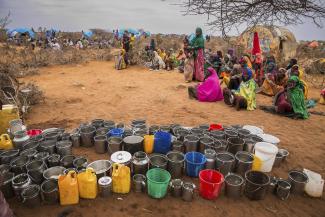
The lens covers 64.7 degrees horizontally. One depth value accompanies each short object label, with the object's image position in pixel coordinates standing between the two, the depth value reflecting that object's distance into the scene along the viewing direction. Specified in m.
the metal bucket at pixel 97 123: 4.51
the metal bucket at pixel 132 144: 3.77
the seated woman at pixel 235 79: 6.94
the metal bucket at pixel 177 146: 3.85
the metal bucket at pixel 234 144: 3.96
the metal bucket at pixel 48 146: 3.67
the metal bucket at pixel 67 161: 3.41
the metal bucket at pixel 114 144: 3.83
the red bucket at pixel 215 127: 4.62
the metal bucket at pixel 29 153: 3.47
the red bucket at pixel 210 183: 3.00
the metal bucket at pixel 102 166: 3.29
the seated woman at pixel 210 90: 7.18
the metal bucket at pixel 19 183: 2.90
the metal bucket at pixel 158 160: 3.47
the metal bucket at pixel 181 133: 4.12
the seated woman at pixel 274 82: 7.39
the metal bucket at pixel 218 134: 4.18
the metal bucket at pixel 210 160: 3.47
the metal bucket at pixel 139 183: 3.14
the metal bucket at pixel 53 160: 3.39
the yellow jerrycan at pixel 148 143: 3.90
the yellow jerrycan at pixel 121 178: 3.01
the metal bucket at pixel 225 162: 3.45
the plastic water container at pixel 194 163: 3.41
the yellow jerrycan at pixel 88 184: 2.92
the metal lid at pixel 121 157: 3.42
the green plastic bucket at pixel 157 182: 2.98
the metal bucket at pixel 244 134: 4.24
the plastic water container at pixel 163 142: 3.88
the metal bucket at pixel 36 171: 3.11
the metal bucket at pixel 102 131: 4.21
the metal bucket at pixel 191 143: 3.87
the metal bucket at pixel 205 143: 3.85
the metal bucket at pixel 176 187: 3.07
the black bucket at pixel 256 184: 3.04
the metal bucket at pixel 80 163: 3.32
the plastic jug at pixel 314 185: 3.22
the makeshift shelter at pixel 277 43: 12.87
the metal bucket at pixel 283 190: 3.15
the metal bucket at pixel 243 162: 3.55
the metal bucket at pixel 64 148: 3.68
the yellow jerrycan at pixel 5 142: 3.74
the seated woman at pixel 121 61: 12.51
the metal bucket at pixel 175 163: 3.40
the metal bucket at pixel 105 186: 3.01
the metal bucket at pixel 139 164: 3.37
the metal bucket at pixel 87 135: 4.11
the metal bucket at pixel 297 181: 3.26
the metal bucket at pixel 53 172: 3.11
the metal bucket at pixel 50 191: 2.86
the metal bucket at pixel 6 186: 2.92
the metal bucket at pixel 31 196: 2.82
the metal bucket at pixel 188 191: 3.02
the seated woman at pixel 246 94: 6.49
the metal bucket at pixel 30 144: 3.71
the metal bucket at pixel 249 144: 4.02
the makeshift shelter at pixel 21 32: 24.23
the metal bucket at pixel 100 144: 3.90
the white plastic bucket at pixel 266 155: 3.55
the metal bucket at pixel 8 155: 3.43
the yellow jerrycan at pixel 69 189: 2.81
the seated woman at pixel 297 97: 5.84
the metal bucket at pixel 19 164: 3.20
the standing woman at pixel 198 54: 8.95
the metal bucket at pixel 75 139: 4.11
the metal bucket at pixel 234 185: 3.08
